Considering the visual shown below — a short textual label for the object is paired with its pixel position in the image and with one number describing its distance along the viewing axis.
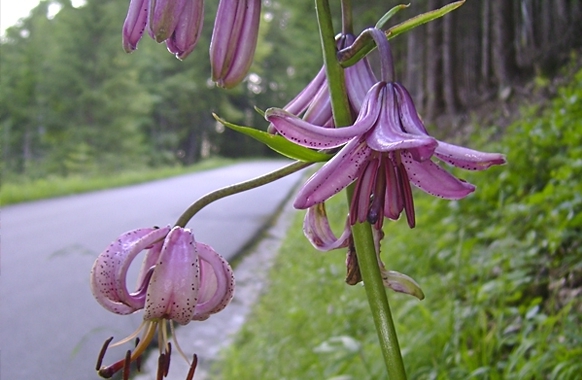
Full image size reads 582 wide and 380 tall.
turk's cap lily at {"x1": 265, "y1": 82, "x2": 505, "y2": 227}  0.11
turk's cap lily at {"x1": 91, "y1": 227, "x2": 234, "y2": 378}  0.13
